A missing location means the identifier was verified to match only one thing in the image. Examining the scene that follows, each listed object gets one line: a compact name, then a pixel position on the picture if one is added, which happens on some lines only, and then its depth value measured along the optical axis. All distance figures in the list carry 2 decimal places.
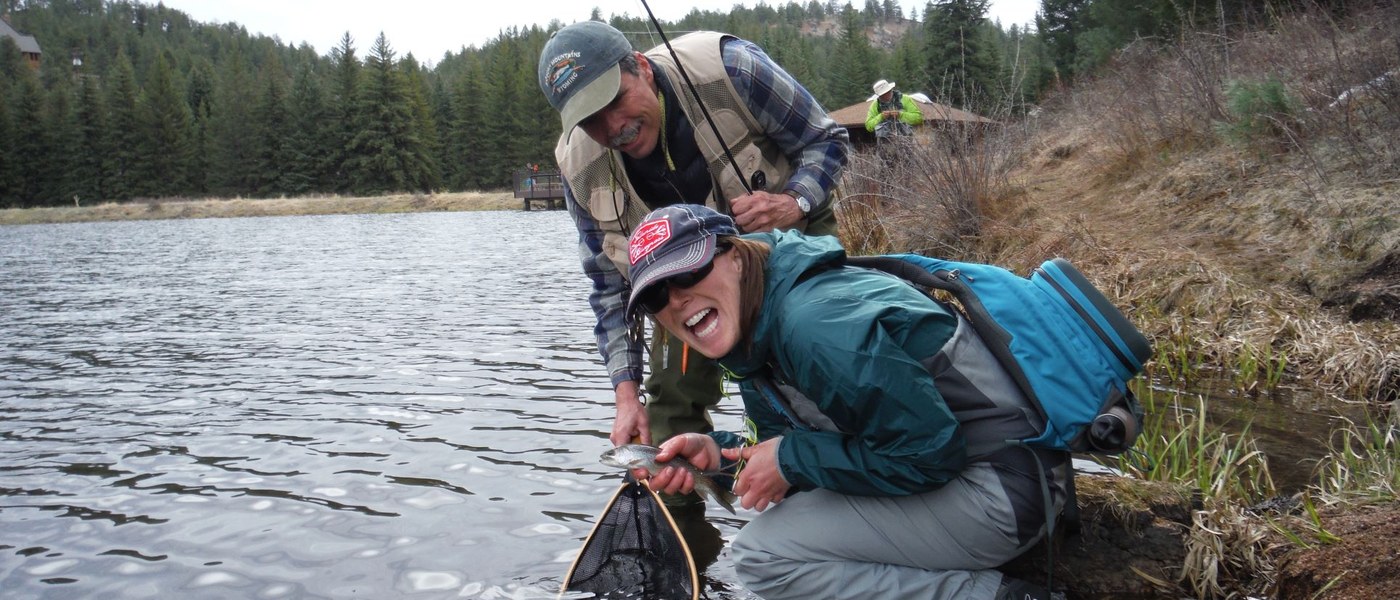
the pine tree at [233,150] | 82.94
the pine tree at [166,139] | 80.44
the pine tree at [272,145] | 82.94
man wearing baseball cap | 3.90
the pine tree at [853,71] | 80.94
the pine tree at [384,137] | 81.06
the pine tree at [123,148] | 79.50
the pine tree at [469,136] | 86.62
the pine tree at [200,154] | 83.31
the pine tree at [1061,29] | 35.53
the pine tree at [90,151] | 78.62
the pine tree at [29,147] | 77.31
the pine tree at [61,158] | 78.56
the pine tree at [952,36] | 34.53
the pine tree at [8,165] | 75.88
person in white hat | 11.98
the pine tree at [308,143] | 82.62
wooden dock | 48.19
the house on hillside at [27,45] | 133.12
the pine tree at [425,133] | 83.94
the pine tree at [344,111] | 82.62
